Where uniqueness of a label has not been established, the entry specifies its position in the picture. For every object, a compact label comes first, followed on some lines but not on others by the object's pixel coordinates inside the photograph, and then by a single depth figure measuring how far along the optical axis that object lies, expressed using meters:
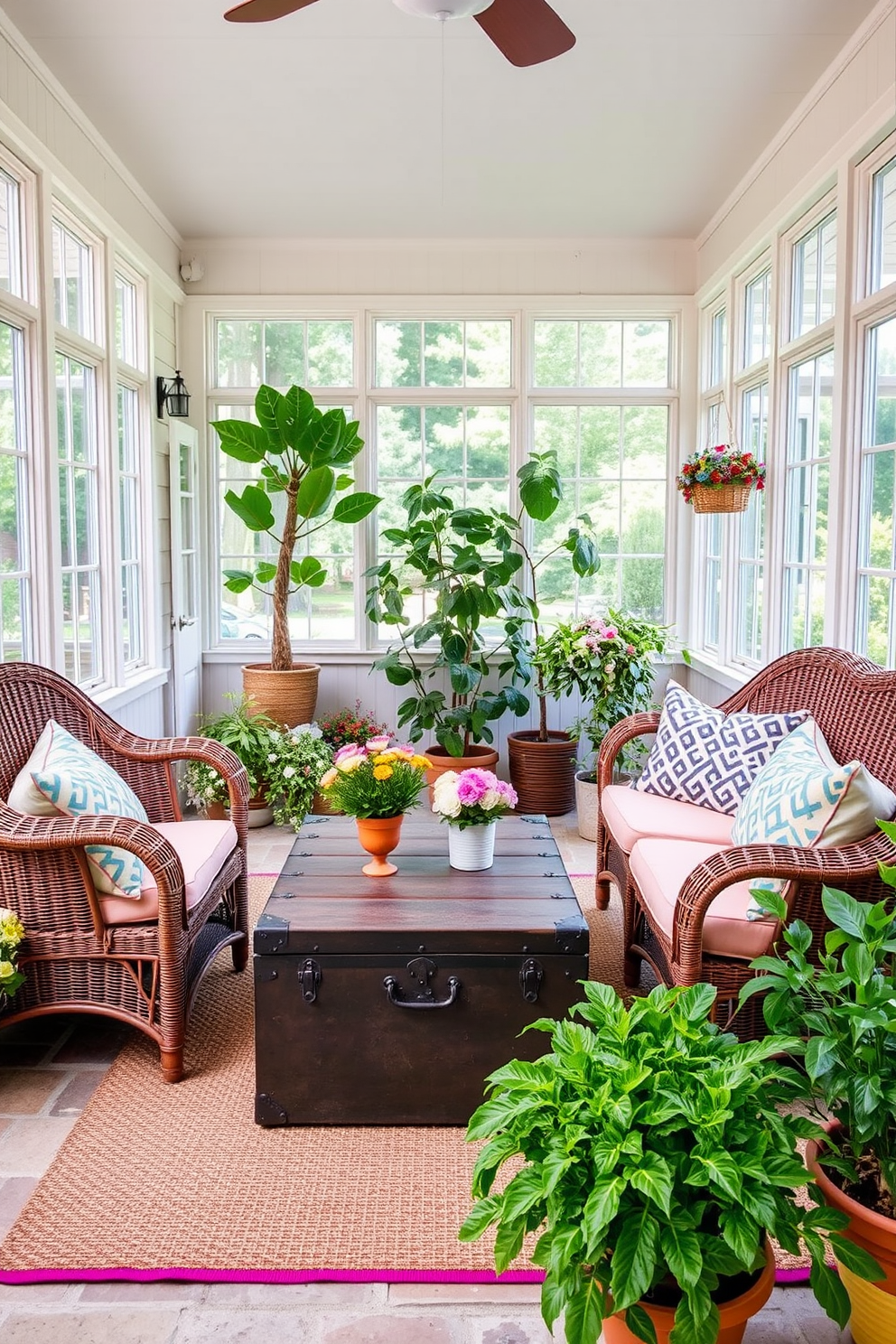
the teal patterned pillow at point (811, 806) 2.60
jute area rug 2.04
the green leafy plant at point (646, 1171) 1.41
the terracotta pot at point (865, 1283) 1.67
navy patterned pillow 3.50
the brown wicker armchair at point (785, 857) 2.46
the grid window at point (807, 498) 4.15
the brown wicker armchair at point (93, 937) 2.65
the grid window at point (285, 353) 6.14
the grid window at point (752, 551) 5.02
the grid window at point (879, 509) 3.48
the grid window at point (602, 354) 6.17
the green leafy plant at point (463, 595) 5.50
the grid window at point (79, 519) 4.34
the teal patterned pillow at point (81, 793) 2.73
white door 5.66
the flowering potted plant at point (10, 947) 2.64
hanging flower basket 4.60
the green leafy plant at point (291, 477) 5.41
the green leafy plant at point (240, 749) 5.04
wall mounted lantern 5.49
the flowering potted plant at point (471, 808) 2.81
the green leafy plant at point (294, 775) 5.24
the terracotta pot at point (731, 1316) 1.54
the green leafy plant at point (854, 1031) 1.65
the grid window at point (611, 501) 6.20
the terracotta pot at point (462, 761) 5.50
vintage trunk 2.53
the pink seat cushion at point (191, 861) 2.74
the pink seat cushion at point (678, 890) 2.54
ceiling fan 2.48
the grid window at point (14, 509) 3.65
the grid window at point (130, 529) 5.14
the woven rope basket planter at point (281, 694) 5.55
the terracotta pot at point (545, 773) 5.60
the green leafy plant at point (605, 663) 5.04
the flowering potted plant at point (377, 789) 2.84
